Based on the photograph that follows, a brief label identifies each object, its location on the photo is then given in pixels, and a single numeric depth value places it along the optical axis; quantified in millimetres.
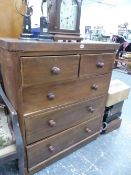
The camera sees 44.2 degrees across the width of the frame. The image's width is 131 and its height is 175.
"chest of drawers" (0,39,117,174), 861
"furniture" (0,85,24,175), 882
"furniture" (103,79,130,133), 1547
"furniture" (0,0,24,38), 1213
